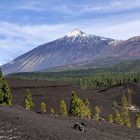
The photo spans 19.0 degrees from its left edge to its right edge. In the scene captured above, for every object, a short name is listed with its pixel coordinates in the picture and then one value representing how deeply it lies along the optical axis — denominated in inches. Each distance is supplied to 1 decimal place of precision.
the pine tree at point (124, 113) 5372.0
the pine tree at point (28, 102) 5672.2
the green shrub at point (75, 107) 4823.6
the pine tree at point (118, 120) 5388.8
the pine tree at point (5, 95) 4623.3
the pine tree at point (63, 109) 5735.7
